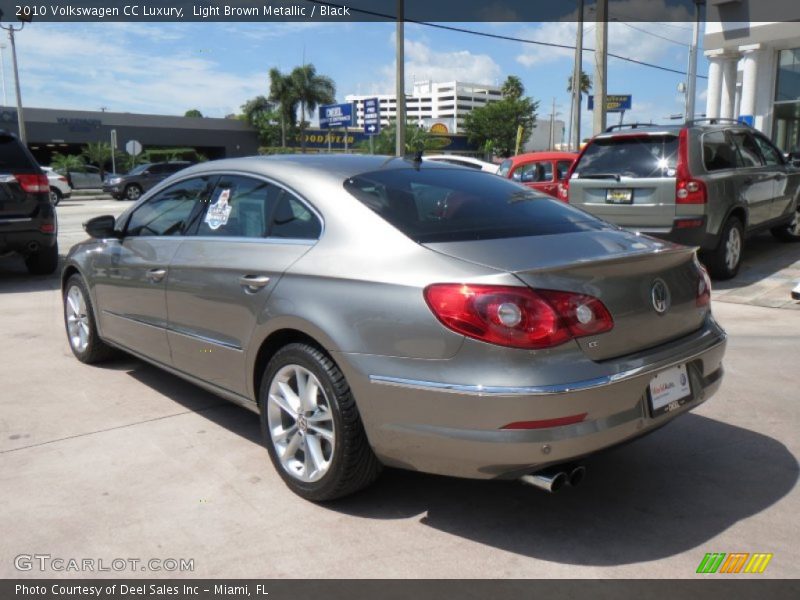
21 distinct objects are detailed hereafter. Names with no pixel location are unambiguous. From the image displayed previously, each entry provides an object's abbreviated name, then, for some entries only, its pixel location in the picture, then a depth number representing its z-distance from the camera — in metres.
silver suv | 8.09
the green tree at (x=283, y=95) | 58.06
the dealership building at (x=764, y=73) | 18.73
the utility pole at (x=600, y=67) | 17.61
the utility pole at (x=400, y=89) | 20.50
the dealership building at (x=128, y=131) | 49.84
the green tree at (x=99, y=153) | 45.94
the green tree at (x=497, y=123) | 84.69
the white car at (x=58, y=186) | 25.77
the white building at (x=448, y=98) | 166.88
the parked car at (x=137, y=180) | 30.33
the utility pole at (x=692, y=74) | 24.41
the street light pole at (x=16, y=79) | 30.82
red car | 13.70
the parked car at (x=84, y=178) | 38.25
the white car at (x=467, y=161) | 16.64
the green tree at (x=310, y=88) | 58.00
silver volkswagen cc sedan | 2.76
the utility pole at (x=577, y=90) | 23.27
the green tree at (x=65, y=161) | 42.44
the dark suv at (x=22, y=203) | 8.80
